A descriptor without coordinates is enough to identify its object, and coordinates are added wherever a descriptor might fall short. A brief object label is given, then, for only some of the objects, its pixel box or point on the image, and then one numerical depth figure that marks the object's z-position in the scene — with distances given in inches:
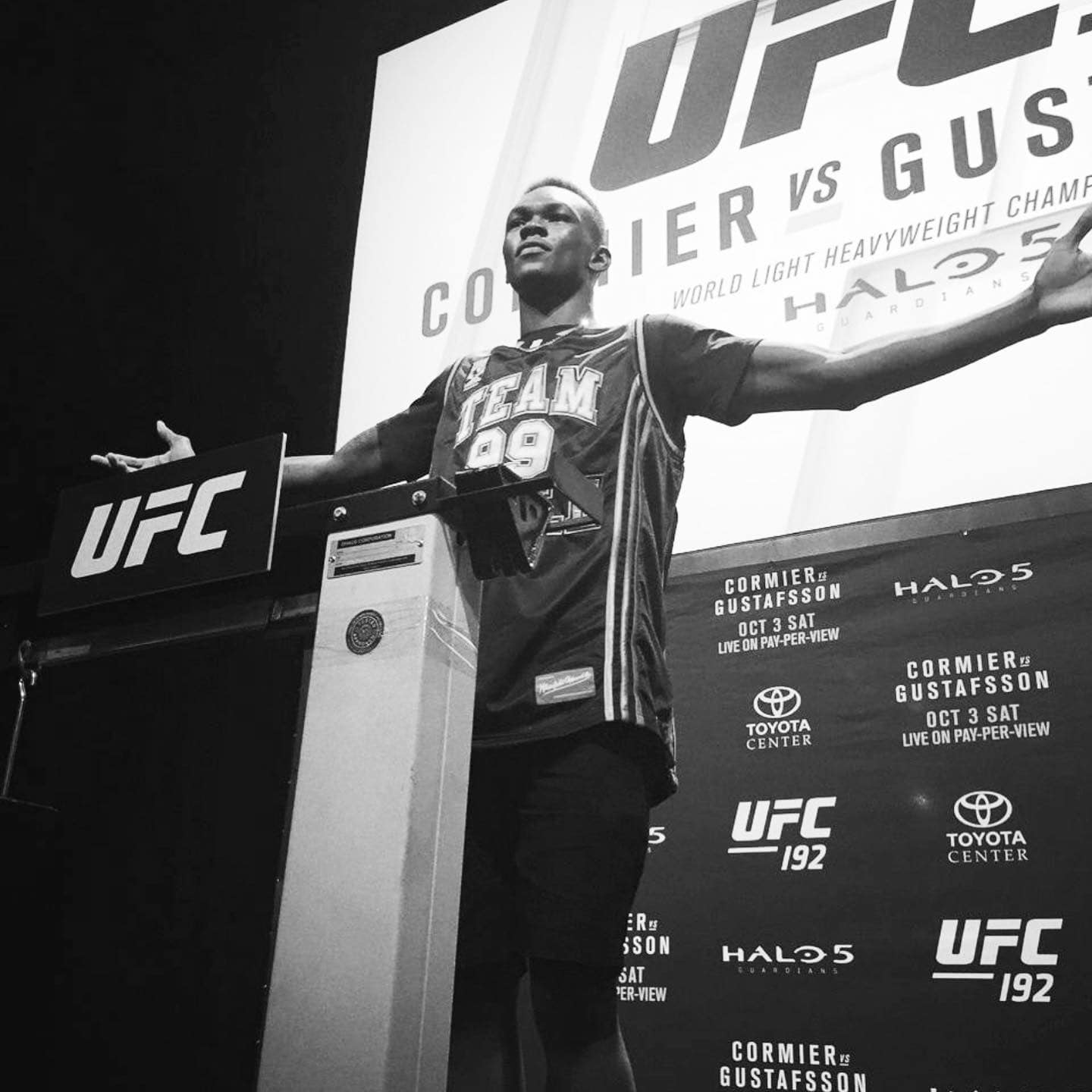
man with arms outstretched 42.3
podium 29.9
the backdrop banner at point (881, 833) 62.6
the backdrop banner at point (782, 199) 75.0
